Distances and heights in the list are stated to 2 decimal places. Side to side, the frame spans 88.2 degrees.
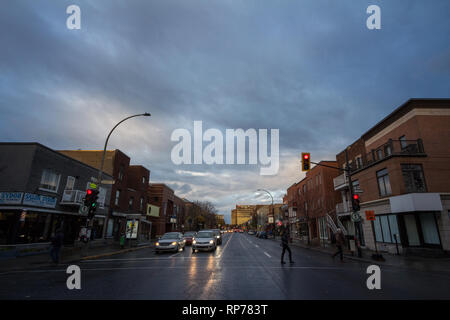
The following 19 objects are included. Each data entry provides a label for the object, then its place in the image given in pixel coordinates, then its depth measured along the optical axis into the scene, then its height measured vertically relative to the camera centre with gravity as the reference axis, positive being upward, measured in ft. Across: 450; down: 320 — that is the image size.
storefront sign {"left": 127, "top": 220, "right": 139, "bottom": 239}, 86.31 -2.44
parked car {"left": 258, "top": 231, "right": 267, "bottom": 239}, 167.78 -7.50
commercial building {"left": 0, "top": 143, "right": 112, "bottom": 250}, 53.01 +6.83
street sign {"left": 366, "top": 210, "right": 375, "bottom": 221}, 49.31 +2.31
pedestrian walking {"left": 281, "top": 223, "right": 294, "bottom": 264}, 39.45 -2.64
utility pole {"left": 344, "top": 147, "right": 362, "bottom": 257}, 51.80 +0.11
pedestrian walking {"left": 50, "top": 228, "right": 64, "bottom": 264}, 42.80 -4.30
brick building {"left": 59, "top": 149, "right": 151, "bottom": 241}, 94.84 +15.82
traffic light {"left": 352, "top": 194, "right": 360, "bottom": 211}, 53.01 +5.32
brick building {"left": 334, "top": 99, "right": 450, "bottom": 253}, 56.13 +11.97
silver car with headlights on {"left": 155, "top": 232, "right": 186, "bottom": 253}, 61.31 -5.44
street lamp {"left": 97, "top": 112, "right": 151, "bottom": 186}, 53.47 +23.89
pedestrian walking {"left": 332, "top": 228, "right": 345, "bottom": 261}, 47.73 -2.65
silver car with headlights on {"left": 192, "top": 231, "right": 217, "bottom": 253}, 61.94 -5.05
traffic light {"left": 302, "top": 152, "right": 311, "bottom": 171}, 50.75 +13.64
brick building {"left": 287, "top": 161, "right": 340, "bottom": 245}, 110.32 +12.42
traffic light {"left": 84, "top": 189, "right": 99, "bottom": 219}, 47.84 +4.08
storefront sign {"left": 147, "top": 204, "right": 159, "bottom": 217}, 136.91 +7.19
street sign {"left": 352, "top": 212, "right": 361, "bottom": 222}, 53.49 +2.01
